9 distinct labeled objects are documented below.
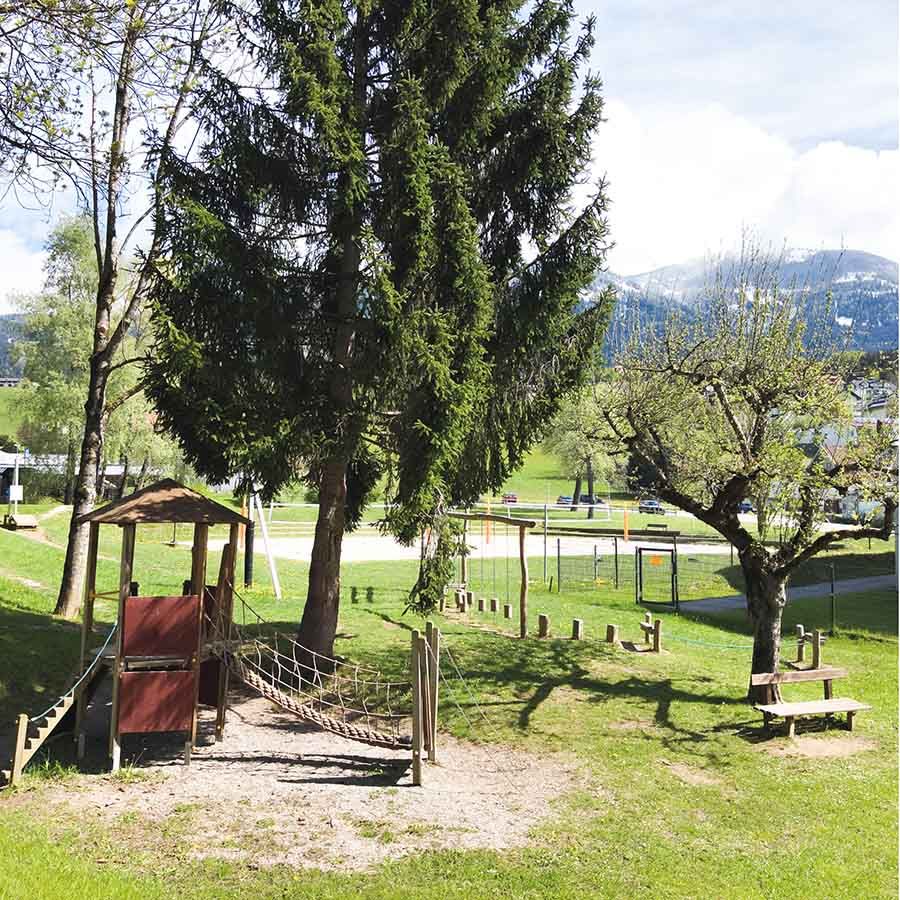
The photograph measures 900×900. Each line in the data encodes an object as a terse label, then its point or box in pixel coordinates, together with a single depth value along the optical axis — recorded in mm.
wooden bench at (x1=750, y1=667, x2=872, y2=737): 12258
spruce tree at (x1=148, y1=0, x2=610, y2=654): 12367
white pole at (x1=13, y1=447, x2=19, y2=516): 32931
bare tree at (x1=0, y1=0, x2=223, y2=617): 11430
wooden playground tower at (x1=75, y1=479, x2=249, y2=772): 10477
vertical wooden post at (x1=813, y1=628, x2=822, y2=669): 14102
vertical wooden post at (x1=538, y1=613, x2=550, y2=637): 18406
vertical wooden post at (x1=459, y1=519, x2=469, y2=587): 22883
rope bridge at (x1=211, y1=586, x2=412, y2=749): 10797
